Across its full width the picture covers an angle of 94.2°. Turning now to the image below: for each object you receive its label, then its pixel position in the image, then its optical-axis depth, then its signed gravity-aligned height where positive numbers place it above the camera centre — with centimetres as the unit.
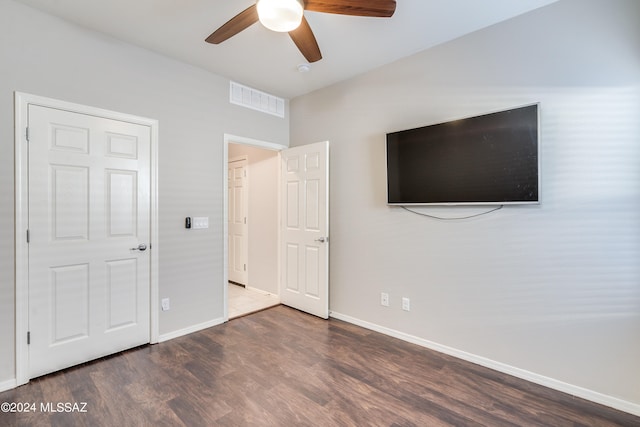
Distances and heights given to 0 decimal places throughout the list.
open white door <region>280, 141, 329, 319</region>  341 -19
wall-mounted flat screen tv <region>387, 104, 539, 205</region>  216 +43
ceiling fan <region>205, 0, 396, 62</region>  163 +119
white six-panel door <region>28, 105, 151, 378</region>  222 -19
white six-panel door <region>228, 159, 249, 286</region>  468 -13
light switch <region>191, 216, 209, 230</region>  306 -9
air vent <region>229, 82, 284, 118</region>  341 +138
